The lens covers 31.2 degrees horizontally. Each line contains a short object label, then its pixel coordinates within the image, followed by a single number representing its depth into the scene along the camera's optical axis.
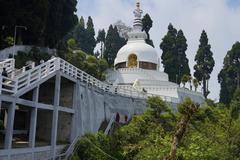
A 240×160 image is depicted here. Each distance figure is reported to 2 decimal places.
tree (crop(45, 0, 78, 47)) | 37.06
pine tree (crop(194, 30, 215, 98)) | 63.94
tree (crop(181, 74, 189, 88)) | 56.78
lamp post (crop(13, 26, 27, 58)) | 32.80
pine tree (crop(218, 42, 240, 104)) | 62.28
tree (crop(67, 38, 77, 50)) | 57.37
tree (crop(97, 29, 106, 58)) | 89.88
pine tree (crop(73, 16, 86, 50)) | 82.69
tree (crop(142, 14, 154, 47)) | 70.75
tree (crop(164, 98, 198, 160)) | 14.00
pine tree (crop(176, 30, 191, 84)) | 63.16
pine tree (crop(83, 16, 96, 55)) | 81.68
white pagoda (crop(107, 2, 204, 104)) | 51.38
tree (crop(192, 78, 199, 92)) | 58.42
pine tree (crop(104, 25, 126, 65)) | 73.75
